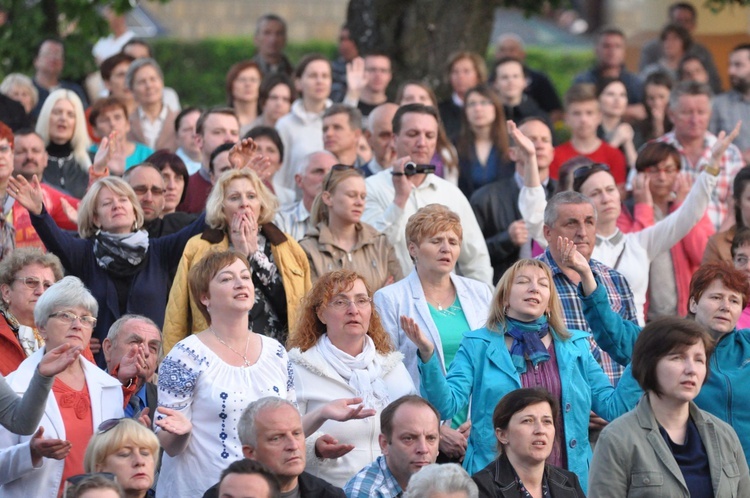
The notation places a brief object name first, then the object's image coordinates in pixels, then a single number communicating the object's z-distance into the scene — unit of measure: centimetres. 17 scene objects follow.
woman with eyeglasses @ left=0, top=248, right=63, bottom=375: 1537
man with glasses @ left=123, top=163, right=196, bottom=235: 1836
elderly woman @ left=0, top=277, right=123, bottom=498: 1348
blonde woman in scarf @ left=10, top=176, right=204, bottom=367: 1700
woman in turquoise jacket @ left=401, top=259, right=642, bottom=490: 1447
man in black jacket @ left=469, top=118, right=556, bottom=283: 1981
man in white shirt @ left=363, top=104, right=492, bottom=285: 1895
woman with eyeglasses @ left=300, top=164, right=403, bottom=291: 1792
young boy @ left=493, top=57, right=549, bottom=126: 2524
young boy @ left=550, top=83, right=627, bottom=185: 2336
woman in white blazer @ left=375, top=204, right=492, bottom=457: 1617
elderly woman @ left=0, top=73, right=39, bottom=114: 2509
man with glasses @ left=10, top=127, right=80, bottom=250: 1850
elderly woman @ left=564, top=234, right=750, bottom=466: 1459
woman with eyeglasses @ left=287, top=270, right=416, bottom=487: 1474
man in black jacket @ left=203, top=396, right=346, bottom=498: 1266
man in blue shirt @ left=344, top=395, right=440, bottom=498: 1334
